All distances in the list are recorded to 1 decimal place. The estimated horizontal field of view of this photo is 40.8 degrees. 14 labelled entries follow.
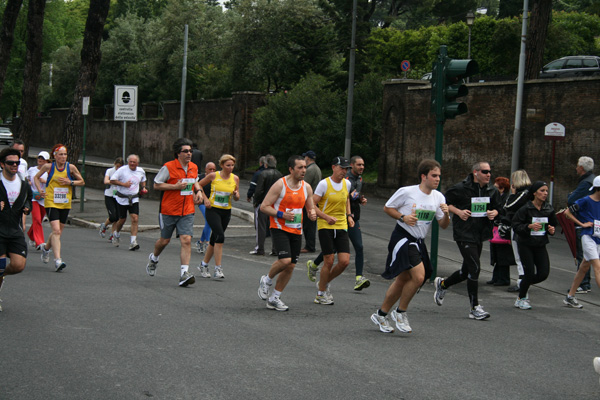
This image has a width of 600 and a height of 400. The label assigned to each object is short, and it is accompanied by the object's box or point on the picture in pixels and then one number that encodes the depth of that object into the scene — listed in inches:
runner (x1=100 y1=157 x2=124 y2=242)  642.2
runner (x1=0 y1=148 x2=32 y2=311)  350.9
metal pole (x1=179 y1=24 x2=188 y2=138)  1716.0
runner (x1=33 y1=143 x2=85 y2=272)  497.0
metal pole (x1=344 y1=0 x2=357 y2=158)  1251.2
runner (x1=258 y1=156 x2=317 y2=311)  367.2
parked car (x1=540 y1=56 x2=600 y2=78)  1220.5
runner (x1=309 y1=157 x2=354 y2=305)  395.2
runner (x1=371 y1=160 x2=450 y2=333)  324.8
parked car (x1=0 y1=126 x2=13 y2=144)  2369.5
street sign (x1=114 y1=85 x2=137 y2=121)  953.5
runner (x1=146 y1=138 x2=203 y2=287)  429.4
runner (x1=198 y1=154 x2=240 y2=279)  460.4
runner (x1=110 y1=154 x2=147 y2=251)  627.2
